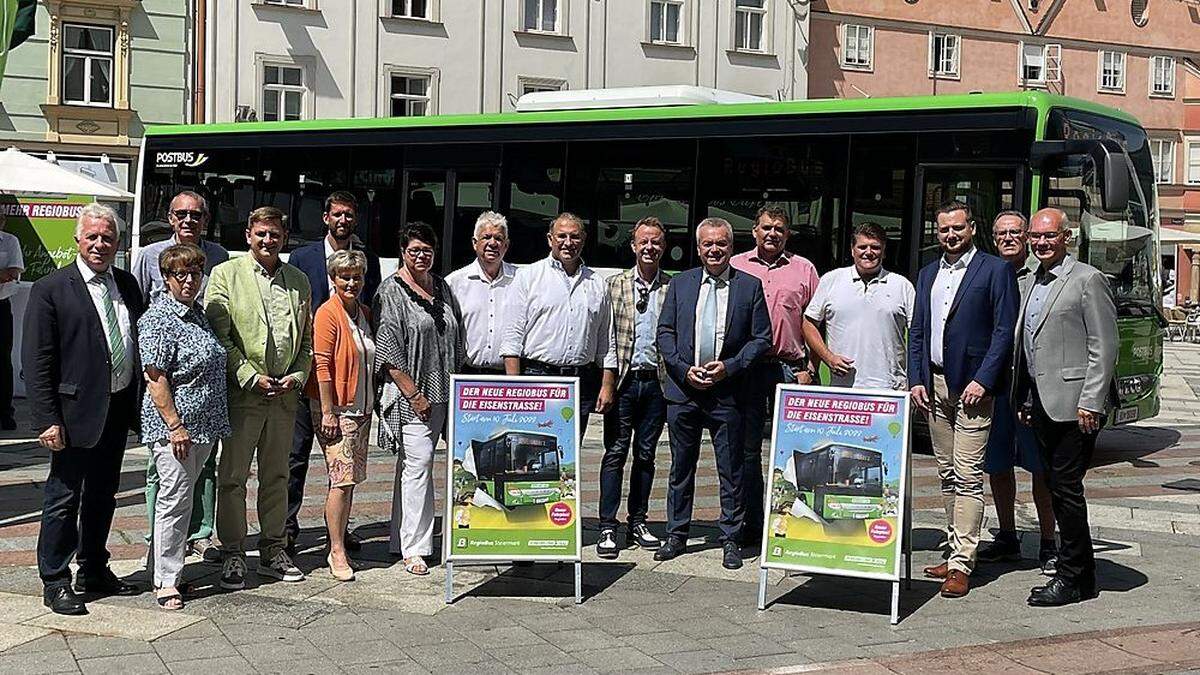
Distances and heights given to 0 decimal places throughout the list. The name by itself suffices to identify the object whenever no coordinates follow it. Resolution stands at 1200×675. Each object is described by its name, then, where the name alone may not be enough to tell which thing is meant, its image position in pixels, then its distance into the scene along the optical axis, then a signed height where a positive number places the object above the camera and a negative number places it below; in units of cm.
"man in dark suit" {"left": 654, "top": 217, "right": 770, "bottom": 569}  827 -38
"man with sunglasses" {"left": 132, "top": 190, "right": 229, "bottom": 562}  825 -106
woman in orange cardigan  776 -55
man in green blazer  750 -46
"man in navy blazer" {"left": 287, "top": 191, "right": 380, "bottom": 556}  853 +1
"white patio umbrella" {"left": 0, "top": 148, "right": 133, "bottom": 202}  1633 +95
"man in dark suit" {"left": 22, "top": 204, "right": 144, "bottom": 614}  701 -54
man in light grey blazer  757 -40
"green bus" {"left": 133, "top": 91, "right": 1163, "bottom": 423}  1284 +106
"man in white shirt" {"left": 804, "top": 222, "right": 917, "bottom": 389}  838 -15
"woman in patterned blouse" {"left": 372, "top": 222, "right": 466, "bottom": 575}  795 -45
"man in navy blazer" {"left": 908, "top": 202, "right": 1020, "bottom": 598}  777 -34
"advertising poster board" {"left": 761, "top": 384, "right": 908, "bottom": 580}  742 -92
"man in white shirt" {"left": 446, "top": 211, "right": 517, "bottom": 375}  847 -13
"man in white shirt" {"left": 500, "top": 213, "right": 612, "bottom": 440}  840 -17
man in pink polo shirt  898 -12
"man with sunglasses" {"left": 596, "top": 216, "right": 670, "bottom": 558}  862 -52
